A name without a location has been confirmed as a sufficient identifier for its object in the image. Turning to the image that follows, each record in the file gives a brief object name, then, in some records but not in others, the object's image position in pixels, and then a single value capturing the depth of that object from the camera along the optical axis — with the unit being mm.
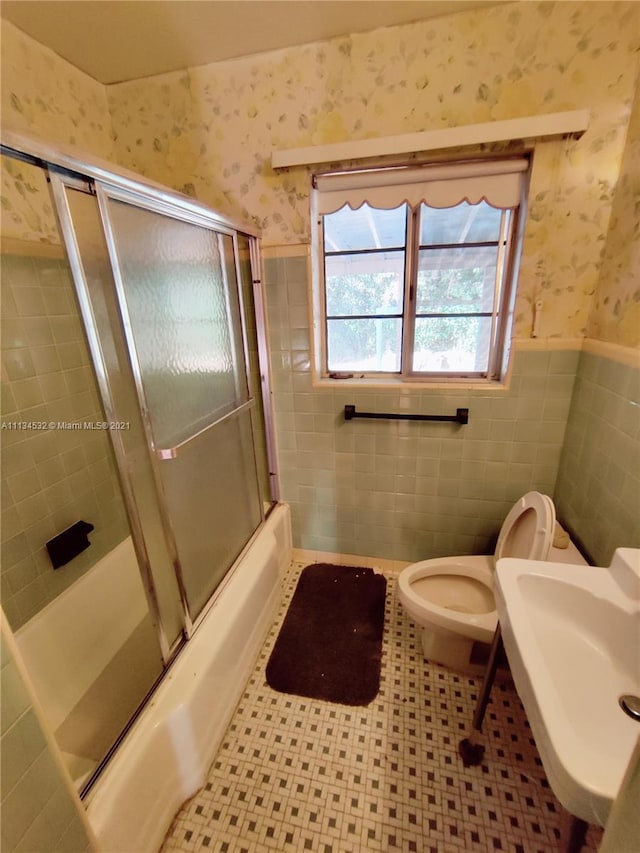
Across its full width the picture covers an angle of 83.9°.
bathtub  879
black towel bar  1588
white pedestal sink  578
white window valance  1357
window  1418
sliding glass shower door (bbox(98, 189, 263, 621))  1002
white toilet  1257
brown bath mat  1432
